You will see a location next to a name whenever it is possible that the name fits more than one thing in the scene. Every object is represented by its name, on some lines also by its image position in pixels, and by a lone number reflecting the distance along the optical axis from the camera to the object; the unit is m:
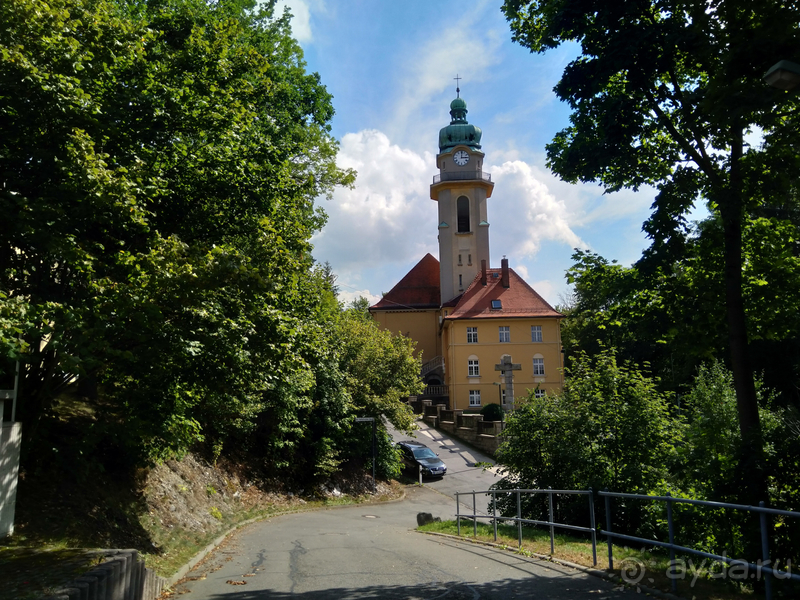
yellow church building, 55.94
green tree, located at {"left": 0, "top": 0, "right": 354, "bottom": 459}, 8.23
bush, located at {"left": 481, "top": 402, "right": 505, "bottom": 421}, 44.00
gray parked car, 31.83
